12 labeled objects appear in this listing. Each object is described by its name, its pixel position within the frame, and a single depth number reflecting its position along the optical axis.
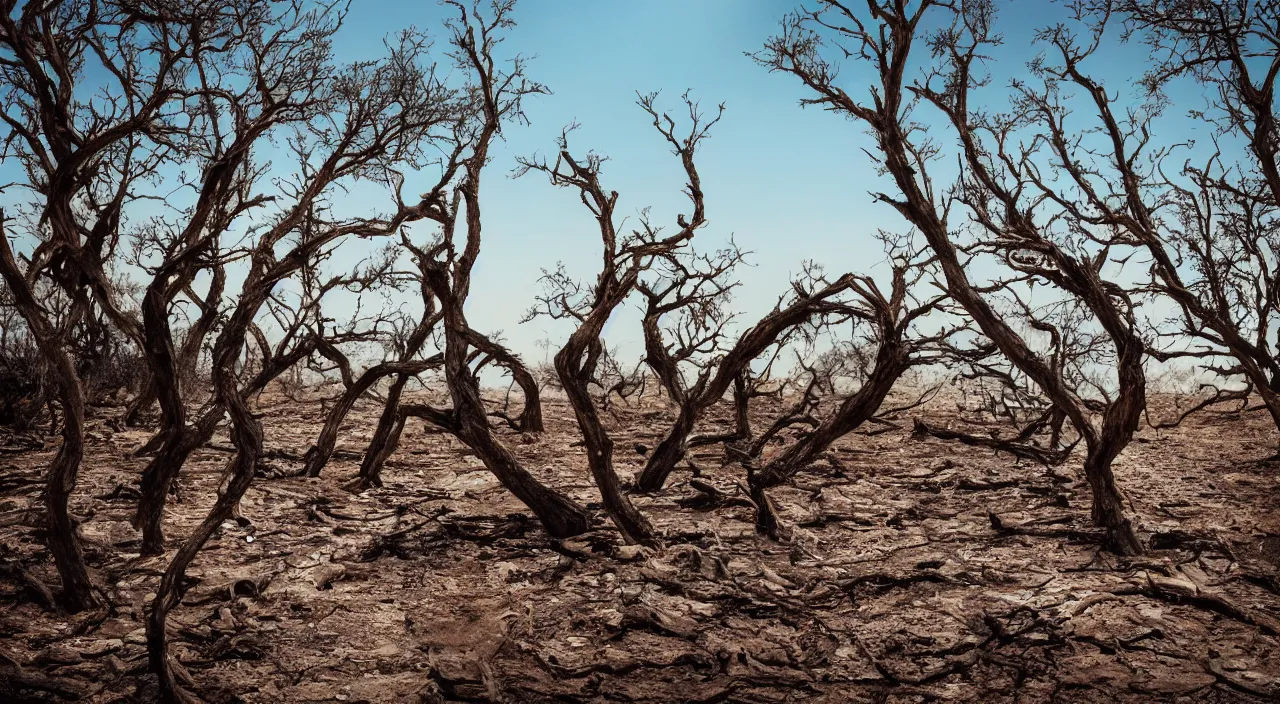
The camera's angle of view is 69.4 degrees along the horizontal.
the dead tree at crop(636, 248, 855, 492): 10.85
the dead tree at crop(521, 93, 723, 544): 10.12
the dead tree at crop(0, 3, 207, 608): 7.68
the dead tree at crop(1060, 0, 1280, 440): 12.00
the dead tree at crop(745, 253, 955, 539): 10.24
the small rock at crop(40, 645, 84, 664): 7.25
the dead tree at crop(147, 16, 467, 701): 9.35
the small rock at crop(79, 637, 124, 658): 7.39
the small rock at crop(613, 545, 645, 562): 9.58
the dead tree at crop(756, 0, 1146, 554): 9.62
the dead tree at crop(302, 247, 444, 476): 11.13
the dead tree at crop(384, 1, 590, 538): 9.98
